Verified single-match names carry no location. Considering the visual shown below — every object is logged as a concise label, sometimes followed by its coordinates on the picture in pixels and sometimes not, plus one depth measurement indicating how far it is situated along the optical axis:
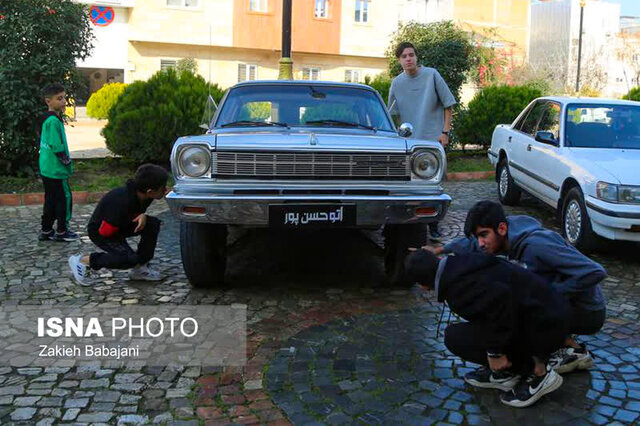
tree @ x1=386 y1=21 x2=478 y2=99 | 13.87
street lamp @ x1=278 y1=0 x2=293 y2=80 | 10.87
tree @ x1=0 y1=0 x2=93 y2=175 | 9.27
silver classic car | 4.63
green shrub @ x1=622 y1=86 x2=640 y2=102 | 17.29
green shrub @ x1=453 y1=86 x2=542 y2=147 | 14.27
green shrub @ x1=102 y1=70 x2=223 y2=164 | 10.84
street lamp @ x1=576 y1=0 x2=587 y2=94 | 29.23
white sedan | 6.06
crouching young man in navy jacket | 3.06
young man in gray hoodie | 3.31
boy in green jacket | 6.70
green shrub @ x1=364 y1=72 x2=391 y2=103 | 13.08
